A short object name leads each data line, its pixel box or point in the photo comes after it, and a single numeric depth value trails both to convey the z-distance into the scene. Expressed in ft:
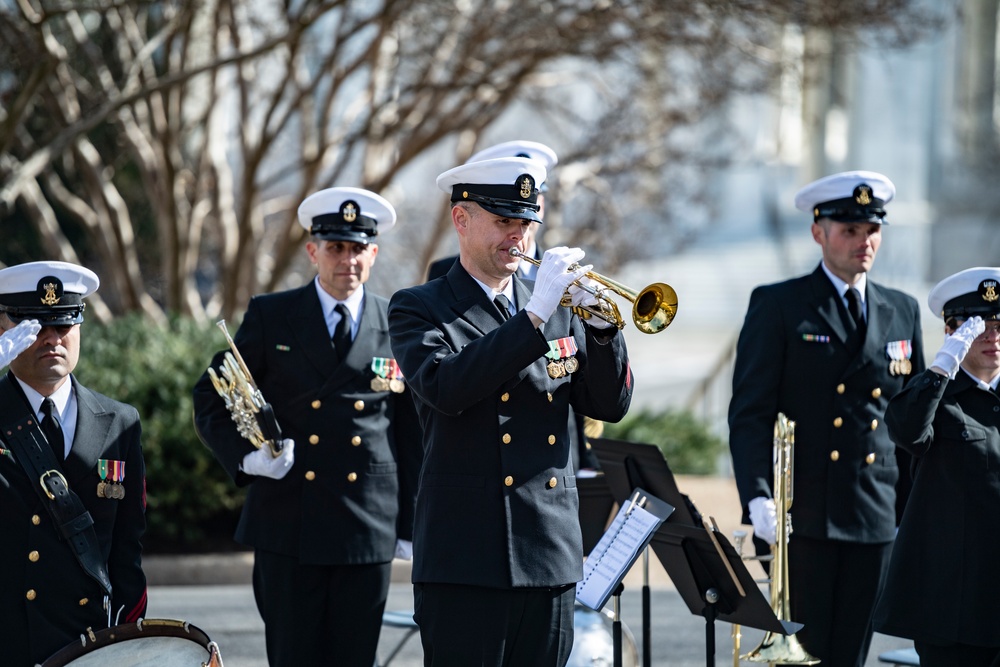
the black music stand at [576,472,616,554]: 38.73
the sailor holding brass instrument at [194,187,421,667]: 37.22
